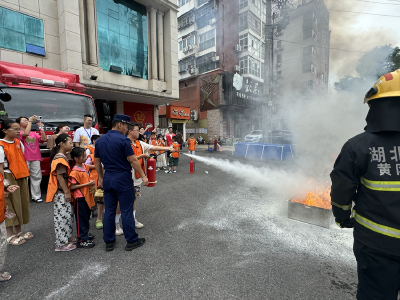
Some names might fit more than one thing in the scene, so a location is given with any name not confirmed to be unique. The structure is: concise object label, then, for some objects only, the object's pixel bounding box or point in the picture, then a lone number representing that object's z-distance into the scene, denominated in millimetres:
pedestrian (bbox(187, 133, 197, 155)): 10359
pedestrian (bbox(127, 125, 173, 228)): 3465
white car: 20500
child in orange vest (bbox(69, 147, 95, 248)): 2940
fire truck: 5059
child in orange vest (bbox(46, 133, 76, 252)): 2818
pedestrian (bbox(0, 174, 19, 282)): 2189
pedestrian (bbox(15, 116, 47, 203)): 4375
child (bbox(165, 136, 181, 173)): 8688
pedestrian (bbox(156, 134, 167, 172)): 9233
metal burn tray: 3588
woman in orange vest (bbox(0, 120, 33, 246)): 2955
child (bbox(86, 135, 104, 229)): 3554
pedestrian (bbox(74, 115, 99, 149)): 4910
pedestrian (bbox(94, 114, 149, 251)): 2787
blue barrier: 10688
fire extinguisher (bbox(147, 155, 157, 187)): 3654
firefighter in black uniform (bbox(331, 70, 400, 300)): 1359
